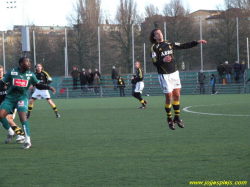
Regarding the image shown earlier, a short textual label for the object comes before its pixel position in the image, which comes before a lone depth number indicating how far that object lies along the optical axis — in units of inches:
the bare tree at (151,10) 2694.4
